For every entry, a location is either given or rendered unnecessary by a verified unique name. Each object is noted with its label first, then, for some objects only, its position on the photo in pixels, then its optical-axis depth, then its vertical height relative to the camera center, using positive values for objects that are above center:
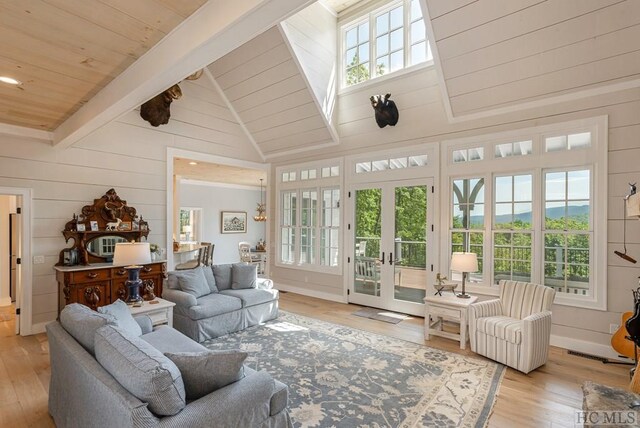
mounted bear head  5.29 +1.72
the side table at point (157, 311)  3.45 -1.06
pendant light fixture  10.06 +0.05
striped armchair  3.25 -1.17
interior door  4.38 -0.83
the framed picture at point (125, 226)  5.06 -0.21
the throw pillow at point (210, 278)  4.72 -0.96
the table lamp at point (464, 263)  4.16 -0.61
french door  5.23 -0.51
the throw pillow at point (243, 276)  4.94 -0.97
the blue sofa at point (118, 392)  1.54 -0.97
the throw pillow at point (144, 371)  1.52 -0.78
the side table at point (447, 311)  3.95 -1.21
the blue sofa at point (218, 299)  4.07 -1.16
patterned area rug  2.55 -1.57
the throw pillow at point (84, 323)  2.09 -0.76
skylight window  5.15 +2.91
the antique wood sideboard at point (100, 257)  4.32 -0.65
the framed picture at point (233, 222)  10.96 -0.30
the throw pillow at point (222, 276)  4.89 -0.95
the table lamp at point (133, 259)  3.45 -0.50
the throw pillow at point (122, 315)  2.61 -0.85
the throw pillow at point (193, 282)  4.36 -0.94
